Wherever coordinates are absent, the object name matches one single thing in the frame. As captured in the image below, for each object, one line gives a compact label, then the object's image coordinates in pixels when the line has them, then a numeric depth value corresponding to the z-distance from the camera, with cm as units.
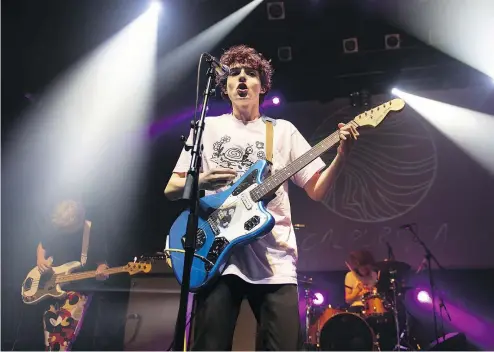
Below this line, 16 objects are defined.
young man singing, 222
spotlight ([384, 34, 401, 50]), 623
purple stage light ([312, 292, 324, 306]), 634
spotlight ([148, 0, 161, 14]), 599
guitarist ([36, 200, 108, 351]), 509
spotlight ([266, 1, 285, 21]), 592
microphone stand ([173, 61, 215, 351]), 200
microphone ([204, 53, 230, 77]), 254
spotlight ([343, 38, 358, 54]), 635
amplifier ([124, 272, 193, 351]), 494
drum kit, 562
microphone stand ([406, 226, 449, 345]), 593
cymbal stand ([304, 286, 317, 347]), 575
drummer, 621
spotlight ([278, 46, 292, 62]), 653
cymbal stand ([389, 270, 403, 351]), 556
